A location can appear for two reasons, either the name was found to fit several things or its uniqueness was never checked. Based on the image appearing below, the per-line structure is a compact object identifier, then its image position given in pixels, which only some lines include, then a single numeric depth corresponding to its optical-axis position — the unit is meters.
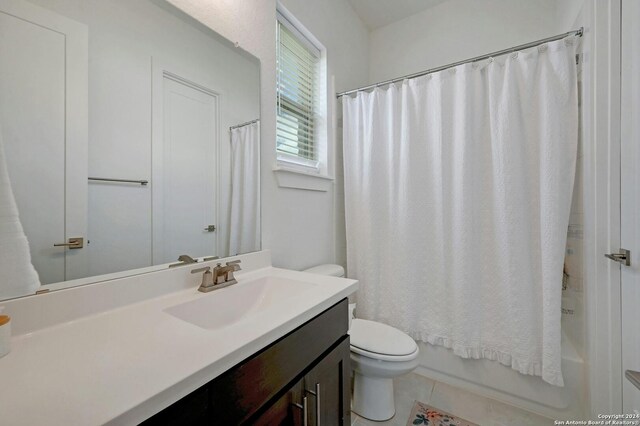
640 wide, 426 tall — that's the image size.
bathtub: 1.32
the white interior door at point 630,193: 0.98
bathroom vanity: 0.40
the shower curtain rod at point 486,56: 1.28
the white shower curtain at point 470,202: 1.32
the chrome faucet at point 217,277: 0.92
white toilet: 1.22
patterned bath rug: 1.35
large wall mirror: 0.63
